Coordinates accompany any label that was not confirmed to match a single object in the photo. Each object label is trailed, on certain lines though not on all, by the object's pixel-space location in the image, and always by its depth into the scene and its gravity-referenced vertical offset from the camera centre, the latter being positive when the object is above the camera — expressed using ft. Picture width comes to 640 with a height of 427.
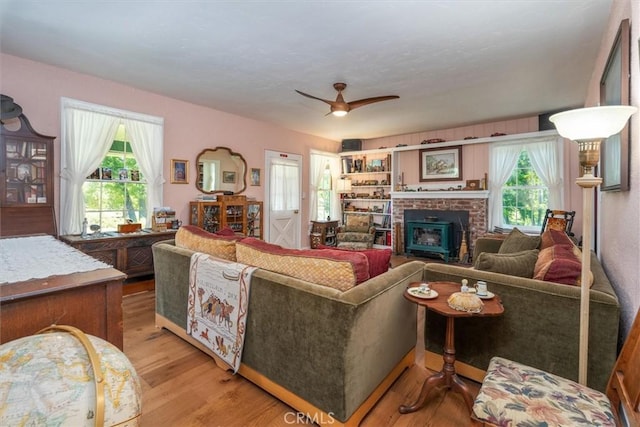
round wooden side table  5.41 -3.11
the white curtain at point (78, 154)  11.20 +2.00
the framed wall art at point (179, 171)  14.32 +1.72
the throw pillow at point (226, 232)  8.81 -0.77
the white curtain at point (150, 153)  13.05 +2.38
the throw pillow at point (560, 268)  5.57 -1.15
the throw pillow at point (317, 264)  5.28 -1.09
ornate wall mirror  15.51 +1.97
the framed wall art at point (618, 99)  5.03 +2.06
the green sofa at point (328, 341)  4.82 -2.44
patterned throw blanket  6.22 -2.22
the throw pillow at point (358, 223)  19.50 -1.09
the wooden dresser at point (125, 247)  10.71 -1.59
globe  2.60 -1.69
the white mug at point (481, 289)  5.66 -1.54
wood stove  18.44 -1.87
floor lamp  4.13 +1.04
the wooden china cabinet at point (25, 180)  9.69 +0.86
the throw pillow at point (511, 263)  6.36 -1.20
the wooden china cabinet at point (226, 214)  14.85 -0.39
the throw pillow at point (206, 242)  7.20 -0.94
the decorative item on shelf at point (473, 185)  18.16 +1.45
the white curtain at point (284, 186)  19.25 +1.40
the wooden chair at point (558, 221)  12.34 -0.50
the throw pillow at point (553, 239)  7.70 -0.83
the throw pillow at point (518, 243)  9.25 -1.12
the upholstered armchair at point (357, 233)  17.79 -1.62
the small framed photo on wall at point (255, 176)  17.88 +1.87
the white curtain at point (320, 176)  21.76 +2.41
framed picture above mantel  19.13 +2.97
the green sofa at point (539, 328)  5.04 -2.26
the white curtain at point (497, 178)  17.48 +1.83
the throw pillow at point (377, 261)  6.06 -1.11
